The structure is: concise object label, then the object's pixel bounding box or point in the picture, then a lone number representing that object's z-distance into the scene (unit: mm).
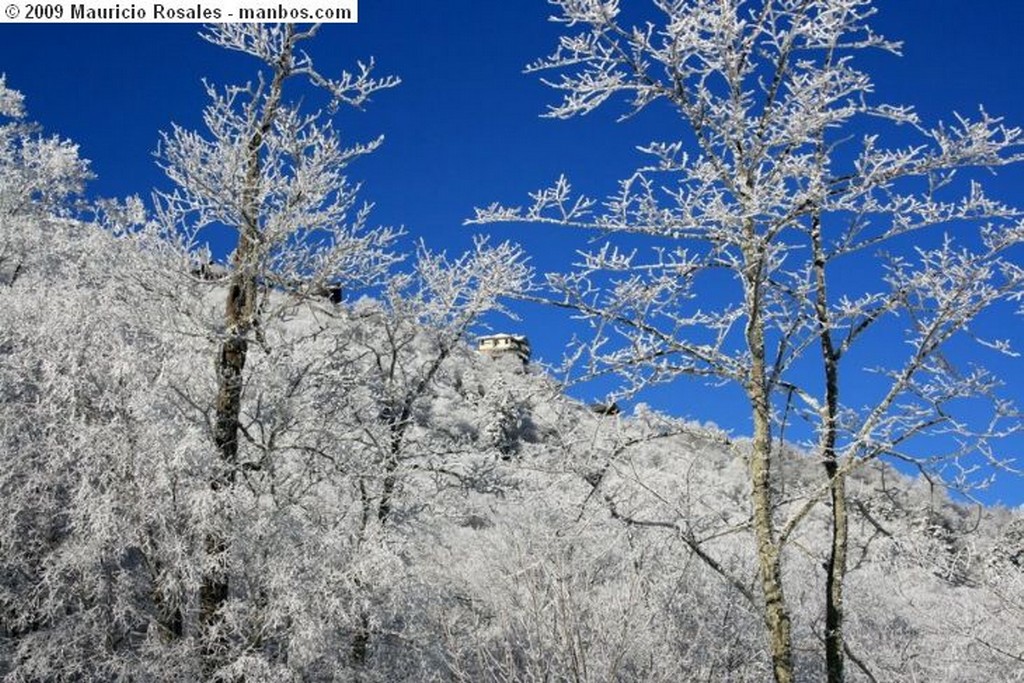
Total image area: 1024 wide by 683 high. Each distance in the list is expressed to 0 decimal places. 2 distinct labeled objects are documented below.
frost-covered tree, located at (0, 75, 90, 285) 21188
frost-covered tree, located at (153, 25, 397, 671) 12086
